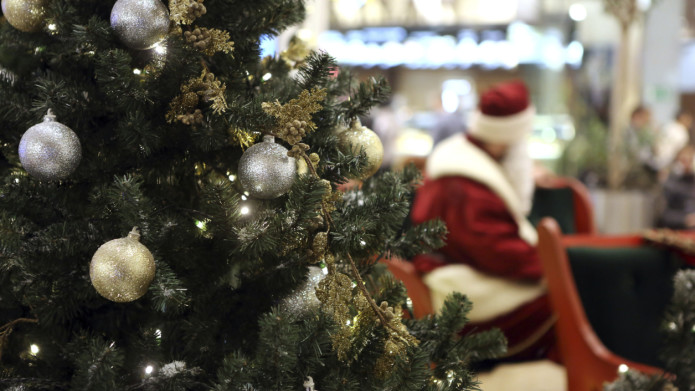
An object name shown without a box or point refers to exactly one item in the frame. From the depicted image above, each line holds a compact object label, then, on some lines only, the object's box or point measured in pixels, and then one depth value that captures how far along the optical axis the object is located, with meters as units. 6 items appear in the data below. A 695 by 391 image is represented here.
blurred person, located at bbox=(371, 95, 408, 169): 9.38
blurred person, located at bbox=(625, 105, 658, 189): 6.46
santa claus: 3.35
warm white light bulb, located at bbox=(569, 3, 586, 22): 9.94
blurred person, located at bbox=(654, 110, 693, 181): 7.96
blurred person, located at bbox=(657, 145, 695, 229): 6.62
